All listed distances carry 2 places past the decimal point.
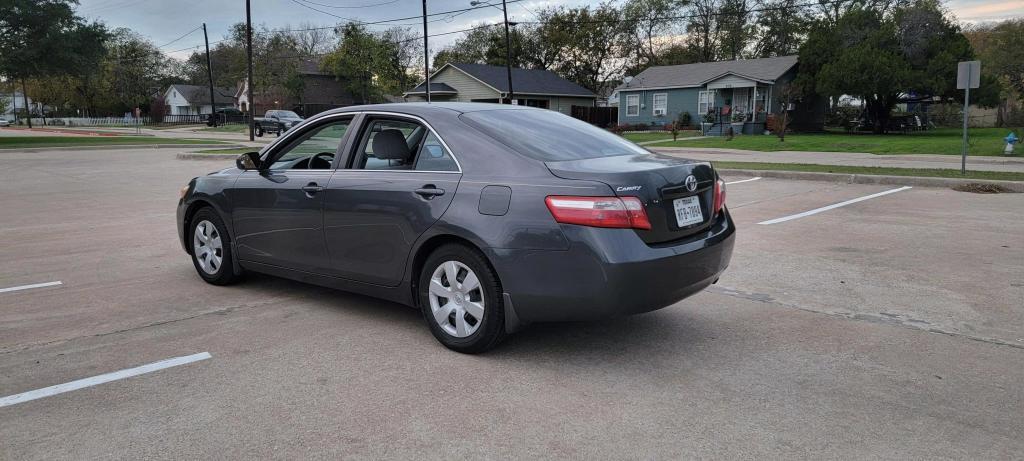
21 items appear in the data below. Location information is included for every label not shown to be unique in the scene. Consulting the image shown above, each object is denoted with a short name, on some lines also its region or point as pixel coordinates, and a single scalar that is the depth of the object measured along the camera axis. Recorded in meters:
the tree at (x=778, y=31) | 55.09
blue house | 40.78
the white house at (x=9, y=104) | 125.26
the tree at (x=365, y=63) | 65.94
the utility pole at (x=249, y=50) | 32.34
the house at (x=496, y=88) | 48.38
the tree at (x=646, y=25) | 62.25
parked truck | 43.59
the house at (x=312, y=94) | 67.19
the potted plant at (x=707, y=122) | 39.44
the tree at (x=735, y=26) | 59.28
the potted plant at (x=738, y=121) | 39.78
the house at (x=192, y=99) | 93.69
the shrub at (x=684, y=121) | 43.47
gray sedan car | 3.81
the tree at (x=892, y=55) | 35.94
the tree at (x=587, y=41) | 59.22
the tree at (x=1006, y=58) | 44.09
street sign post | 13.85
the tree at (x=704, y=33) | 60.72
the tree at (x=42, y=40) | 33.44
